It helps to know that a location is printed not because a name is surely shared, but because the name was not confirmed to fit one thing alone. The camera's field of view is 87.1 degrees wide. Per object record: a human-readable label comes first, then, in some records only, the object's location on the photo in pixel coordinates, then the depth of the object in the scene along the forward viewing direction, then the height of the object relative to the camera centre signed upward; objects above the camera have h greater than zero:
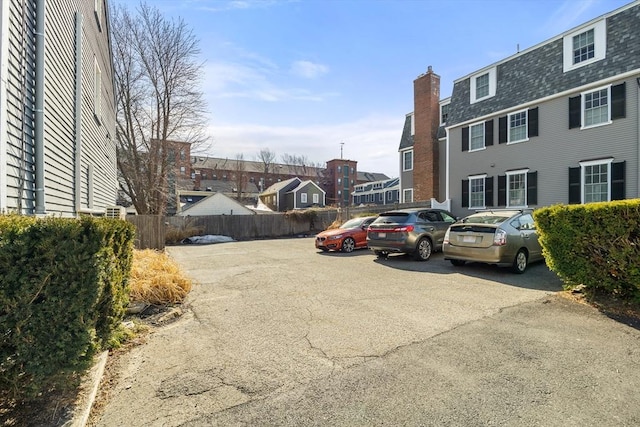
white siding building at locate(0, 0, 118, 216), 4.03 +1.72
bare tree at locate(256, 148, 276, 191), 75.62 +10.95
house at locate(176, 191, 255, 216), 36.44 +0.87
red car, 13.04 -0.96
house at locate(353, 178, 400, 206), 50.07 +3.54
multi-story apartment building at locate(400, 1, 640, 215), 12.50 +4.07
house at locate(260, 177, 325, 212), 52.03 +3.00
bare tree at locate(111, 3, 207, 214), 21.09 +6.77
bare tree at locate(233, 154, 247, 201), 69.74 +8.44
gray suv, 9.88 -0.53
